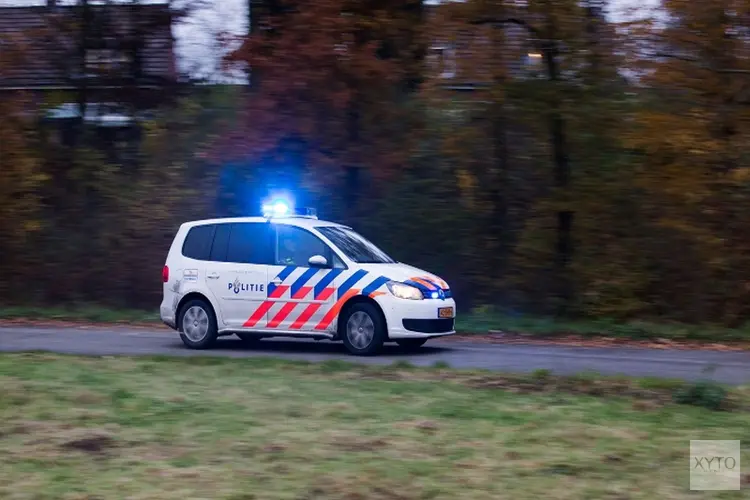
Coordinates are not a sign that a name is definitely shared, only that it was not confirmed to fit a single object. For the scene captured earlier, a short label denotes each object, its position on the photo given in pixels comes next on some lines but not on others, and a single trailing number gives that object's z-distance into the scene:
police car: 14.46
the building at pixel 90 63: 23.72
